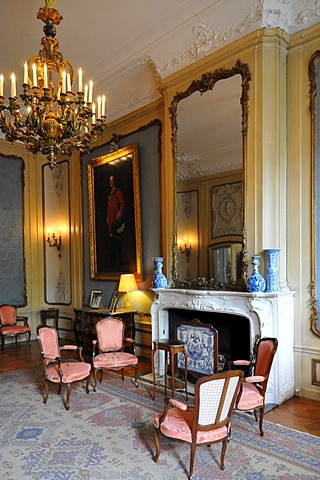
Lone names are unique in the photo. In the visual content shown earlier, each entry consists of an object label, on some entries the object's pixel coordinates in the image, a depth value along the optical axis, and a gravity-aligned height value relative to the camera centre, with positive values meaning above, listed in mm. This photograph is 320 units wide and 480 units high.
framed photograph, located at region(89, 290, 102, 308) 7098 -1174
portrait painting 6426 +364
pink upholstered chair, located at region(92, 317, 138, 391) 5107 -1403
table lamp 6043 -769
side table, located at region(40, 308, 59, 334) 8086 -1655
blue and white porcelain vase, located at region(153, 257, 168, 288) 5366 -580
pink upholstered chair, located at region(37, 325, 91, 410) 4273 -1535
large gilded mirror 4535 +694
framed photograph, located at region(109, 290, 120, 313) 6527 -1132
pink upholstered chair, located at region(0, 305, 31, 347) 7340 -1716
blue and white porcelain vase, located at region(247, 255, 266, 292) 4180 -513
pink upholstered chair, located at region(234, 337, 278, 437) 3361 -1350
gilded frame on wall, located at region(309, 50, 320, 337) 4215 +487
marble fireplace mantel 4113 -925
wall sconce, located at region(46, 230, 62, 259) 8227 -105
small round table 4316 -1274
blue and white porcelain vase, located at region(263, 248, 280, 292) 4152 -401
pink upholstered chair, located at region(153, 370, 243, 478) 2666 -1317
